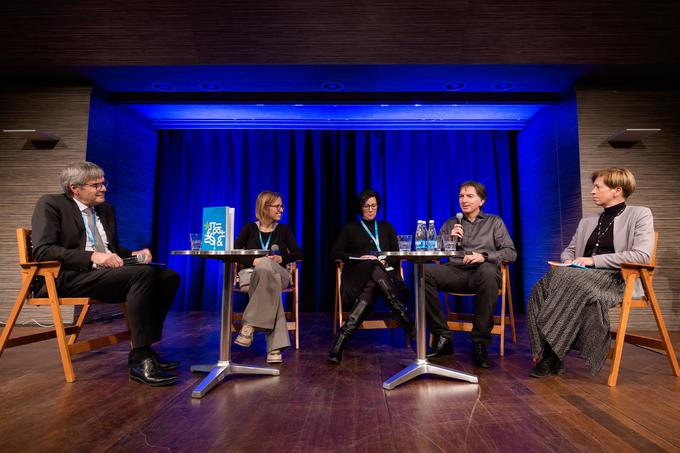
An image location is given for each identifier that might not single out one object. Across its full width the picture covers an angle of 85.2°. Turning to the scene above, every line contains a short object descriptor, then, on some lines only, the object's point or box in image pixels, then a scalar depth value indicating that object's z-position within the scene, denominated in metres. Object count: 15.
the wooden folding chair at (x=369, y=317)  2.74
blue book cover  1.97
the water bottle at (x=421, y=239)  2.31
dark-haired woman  2.60
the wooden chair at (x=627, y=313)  2.09
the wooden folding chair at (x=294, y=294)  2.86
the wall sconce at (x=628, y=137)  3.71
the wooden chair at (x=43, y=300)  2.08
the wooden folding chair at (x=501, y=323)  2.72
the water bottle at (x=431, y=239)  2.31
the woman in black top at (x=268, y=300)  2.44
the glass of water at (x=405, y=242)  2.36
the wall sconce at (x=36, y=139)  3.96
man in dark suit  2.09
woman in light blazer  2.16
